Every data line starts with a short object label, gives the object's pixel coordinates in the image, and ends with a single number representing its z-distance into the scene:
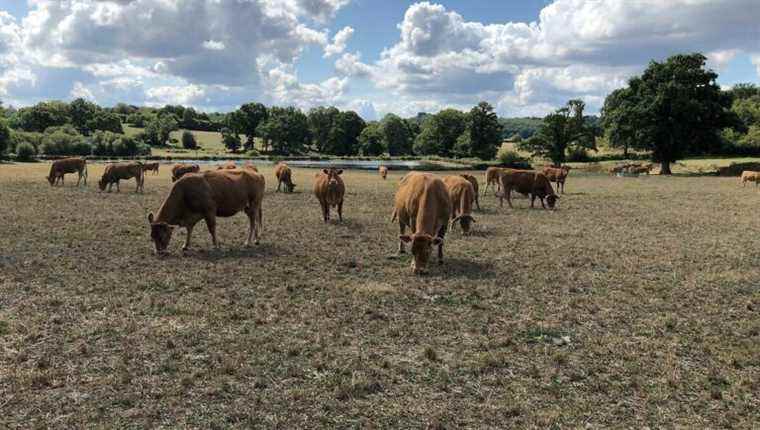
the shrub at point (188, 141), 123.75
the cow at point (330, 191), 19.00
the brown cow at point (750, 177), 38.38
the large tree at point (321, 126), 129.38
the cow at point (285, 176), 30.84
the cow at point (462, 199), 15.95
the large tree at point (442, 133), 112.38
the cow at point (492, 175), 29.94
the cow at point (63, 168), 31.76
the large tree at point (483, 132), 92.69
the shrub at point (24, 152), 72.82
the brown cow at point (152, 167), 46.78
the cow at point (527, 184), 24.50
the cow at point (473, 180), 24.12
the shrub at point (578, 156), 81.16
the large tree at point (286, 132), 122.31
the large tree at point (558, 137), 78.38
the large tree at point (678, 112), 52.16
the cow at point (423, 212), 10.96
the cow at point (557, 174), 31.55
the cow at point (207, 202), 12.70
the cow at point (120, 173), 28.61
